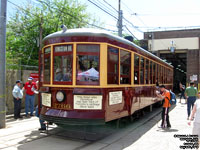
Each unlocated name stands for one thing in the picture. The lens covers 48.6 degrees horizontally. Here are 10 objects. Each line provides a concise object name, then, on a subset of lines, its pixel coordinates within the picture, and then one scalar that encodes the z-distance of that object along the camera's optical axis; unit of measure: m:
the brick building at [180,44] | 27.78
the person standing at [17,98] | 8.73
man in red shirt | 9.33
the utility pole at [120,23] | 15.12
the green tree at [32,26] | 19.48
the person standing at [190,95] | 9.32
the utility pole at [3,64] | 7.21
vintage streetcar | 5.46
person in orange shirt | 7.72
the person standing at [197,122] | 4.49
